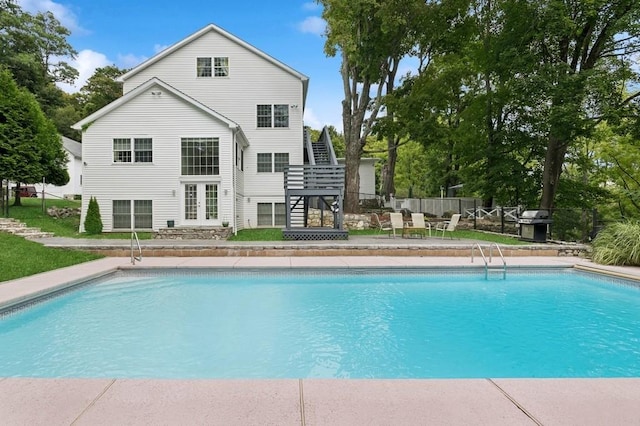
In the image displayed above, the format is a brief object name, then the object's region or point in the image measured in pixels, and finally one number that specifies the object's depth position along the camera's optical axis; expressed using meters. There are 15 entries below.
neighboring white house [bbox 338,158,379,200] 31.16
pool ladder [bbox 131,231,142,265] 10.48
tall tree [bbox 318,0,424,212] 19.16
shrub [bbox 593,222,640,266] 10.55
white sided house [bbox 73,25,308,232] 17.59
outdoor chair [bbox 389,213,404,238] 14.83
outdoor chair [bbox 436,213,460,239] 15.11
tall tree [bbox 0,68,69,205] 17.83
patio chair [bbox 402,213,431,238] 14.45
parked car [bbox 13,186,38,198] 34.34
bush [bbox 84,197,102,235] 16.78
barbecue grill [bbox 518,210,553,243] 14.17
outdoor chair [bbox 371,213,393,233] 19.17
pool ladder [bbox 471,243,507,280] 10.04
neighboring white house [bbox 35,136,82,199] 37.00
